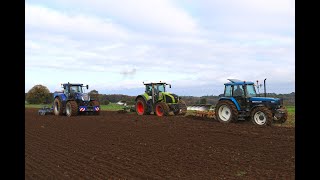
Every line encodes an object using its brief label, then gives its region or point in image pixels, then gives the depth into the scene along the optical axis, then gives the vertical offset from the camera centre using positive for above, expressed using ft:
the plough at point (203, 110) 56.13 -2.34
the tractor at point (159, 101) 64.18 -0.83
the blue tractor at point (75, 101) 69.00 -0.82
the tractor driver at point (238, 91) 47.96 +0.81
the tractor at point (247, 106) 44.34 -1.35
